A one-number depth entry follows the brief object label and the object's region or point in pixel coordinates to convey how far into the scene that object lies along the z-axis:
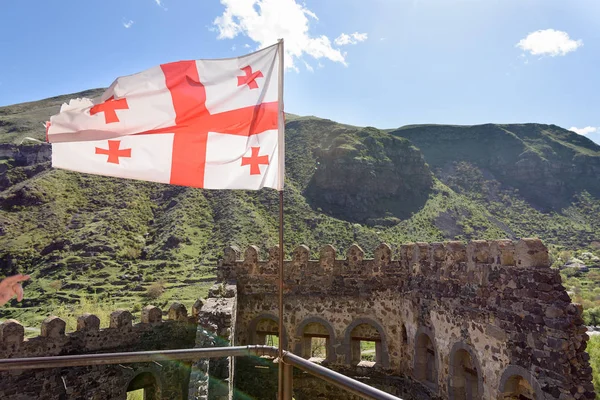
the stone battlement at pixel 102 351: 10.41
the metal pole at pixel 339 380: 2.19
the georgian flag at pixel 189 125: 5.10
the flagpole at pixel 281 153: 3.88
